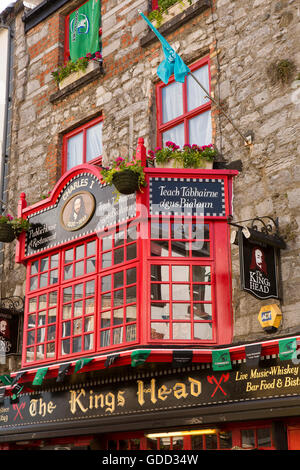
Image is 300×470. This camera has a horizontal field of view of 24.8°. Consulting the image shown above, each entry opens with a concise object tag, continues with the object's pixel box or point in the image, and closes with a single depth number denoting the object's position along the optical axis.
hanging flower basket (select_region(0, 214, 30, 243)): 11.86
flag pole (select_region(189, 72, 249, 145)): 9.71
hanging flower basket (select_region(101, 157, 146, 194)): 9.71
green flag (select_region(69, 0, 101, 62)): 13.27
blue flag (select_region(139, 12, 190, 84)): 9.95
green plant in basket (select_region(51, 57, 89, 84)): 13.08
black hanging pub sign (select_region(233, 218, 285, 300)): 8.48
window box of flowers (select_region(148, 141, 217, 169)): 10.11
